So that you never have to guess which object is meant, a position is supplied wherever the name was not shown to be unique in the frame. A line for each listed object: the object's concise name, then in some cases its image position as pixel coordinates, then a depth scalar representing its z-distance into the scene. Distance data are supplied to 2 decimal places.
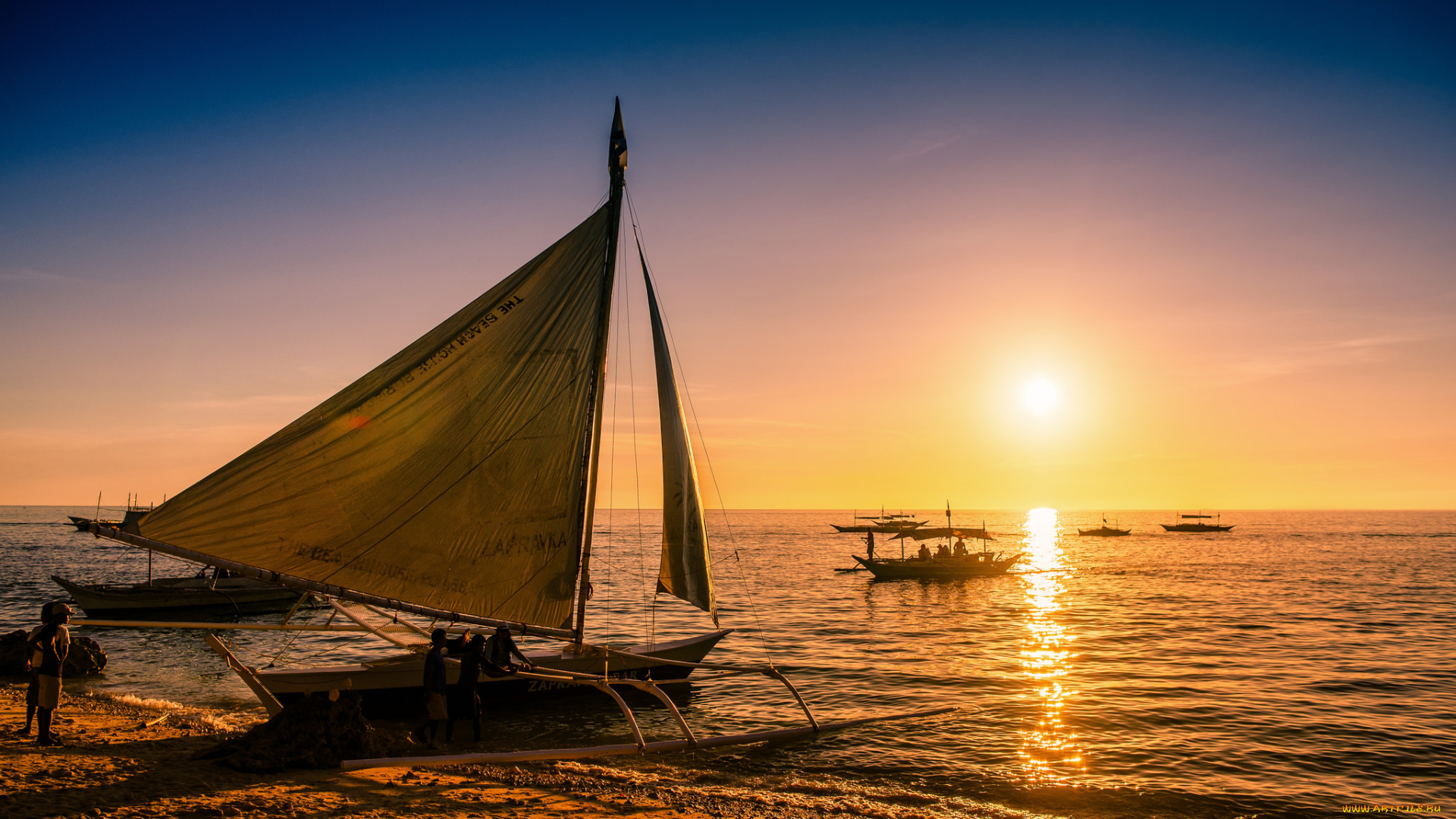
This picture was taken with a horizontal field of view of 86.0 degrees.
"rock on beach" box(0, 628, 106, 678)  22.73
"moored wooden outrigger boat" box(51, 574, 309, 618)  35.44
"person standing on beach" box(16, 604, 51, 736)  12.75
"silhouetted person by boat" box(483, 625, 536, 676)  15.15
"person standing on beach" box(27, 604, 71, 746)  12.66
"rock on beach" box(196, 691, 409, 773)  12.33
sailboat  11.85
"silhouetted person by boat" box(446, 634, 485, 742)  14.88
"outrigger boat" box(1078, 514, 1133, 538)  164.20
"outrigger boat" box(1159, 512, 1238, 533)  171.61
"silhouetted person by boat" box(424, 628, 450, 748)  14.05
